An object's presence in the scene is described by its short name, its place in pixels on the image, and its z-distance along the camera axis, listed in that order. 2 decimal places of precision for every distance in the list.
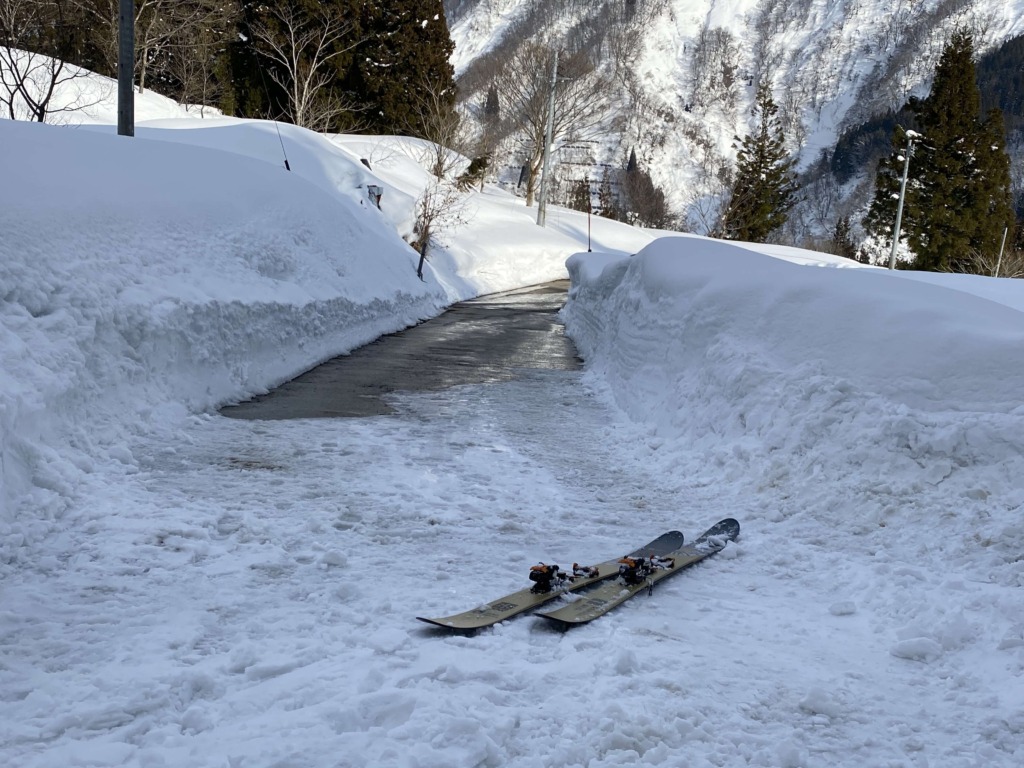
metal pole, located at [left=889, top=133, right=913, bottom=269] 30.14
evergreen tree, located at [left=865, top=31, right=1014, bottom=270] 43.09
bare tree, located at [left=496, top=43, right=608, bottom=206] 46.22
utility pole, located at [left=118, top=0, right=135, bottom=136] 12.20
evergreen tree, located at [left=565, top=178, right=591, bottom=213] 63.98
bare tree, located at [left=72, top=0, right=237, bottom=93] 32.56
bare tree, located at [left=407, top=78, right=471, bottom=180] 38.34
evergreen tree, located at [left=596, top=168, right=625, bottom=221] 60.66
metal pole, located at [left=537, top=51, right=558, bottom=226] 39.19
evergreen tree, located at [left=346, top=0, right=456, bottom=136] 43.06
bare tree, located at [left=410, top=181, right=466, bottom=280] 24.76
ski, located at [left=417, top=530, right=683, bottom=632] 4.08
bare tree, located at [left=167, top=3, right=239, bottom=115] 36.97
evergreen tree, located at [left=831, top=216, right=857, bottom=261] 56.91
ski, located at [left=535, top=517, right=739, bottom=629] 4.30
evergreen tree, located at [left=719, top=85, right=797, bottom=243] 51.38
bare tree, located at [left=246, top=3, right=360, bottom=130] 36.69
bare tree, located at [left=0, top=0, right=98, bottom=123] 24.87
